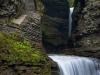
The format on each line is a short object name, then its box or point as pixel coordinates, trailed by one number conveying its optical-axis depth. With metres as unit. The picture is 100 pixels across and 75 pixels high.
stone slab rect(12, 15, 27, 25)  16.88
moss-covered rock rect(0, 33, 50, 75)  10.91
